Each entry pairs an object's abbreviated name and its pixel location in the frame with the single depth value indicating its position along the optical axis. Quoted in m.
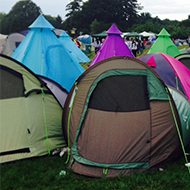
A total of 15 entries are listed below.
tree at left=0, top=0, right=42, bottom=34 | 54.16
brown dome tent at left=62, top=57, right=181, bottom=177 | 4.26
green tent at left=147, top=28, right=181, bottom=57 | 14.22
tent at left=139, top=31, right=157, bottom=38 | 39.12
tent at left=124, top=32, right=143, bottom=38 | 35.59
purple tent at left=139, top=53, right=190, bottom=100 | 6.73
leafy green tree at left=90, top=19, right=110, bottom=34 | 52.35
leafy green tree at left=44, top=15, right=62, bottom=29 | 60.10
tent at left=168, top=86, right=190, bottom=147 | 4.63
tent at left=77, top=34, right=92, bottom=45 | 36.45
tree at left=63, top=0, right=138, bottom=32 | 59.38
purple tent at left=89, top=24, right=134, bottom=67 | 12.80
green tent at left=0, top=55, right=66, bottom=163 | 4.90
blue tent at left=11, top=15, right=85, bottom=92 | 9.05
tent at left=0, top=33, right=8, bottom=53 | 20.22
